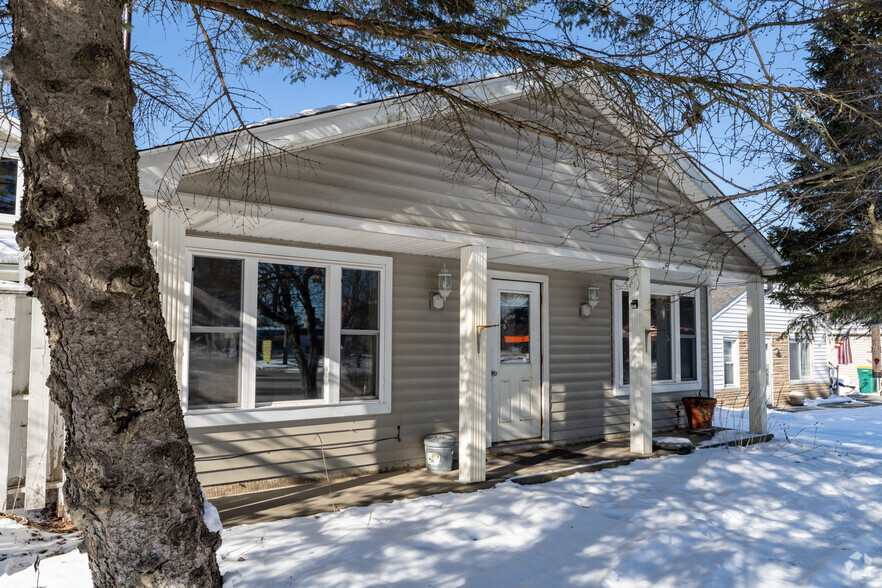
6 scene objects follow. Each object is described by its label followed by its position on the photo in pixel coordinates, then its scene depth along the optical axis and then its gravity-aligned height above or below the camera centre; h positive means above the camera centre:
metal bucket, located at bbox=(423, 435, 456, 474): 6.79 -1.21
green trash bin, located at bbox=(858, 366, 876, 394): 23.12 -1.36
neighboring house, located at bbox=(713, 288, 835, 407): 18.03 -0.49
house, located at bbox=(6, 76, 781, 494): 5.43 +0.54
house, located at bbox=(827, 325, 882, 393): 22.72 -0.90
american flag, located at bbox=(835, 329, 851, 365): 22.15 -0.36
